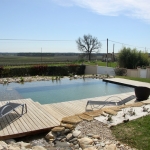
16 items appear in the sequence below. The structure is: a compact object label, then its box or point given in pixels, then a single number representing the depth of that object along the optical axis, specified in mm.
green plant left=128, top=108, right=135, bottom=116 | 4974
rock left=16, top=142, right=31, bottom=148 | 3888
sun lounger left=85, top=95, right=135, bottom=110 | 6309
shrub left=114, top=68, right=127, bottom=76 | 15589
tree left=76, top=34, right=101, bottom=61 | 38800
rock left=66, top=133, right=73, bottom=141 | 4089
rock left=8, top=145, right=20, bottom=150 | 3475
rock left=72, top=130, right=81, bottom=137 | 4022
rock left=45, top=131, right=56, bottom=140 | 4370
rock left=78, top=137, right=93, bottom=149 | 3575
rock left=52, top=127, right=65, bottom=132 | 4438
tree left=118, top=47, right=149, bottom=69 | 17062
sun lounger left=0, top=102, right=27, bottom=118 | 4990
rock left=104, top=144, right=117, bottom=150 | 3274
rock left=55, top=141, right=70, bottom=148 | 3933
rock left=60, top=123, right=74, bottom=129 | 4360
